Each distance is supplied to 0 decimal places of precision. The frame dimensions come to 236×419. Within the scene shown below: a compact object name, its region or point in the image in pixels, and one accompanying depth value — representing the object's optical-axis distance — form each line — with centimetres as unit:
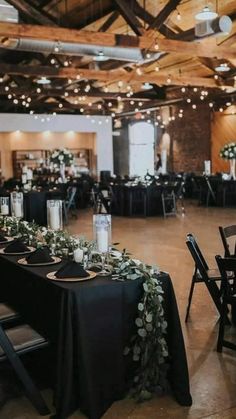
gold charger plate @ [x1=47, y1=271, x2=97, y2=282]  295
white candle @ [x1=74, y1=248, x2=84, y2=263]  334
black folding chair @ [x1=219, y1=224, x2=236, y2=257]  442
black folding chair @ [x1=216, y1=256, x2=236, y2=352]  362
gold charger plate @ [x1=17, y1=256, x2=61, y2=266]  340
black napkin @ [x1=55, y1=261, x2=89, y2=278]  300
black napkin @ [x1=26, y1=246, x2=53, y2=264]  344
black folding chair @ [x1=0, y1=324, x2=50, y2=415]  288
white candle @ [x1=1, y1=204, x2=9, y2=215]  551
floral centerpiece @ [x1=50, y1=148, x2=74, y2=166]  1278
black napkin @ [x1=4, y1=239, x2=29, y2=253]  382
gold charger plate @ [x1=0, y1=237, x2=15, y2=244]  429
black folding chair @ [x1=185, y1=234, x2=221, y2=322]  419
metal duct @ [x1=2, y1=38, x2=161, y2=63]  856
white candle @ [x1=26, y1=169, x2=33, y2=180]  1308
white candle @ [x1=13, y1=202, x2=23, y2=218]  527
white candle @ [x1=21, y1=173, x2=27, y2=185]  1272
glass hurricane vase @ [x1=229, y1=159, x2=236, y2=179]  1358
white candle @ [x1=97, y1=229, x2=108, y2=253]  323
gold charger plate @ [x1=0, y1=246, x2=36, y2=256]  377
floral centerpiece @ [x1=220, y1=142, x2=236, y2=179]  1330
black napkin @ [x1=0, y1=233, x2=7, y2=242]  431
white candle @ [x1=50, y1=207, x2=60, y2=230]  440
